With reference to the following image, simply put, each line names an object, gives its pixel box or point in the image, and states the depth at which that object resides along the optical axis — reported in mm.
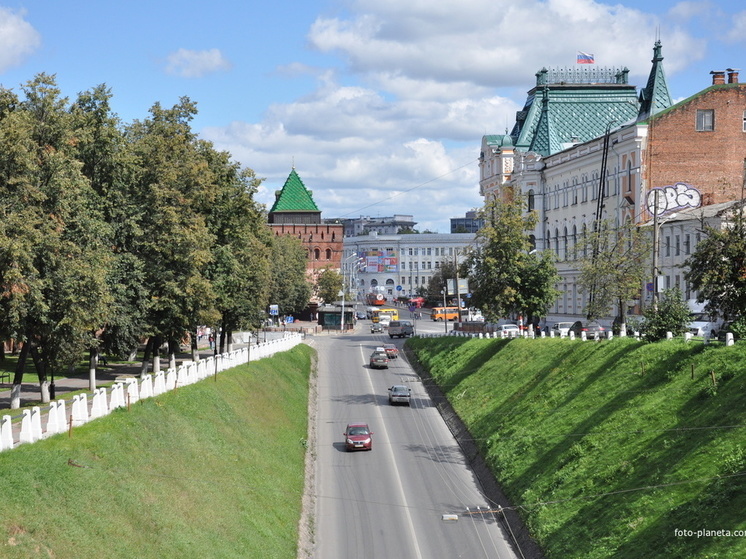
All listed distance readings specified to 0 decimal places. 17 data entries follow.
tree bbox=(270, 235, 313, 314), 116000
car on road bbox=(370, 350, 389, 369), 82938
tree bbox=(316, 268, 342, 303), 174750
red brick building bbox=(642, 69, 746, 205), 88062
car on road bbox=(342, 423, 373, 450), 51375
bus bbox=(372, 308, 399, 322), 142125
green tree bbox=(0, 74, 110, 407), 38406
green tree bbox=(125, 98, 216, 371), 53500
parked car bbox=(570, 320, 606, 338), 68744
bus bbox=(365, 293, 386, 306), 191750
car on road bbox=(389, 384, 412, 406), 64750
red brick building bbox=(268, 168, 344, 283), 198000
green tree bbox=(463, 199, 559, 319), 67938
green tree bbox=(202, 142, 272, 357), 61188
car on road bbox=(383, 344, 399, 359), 90812
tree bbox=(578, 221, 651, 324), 69688
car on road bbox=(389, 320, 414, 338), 111000
